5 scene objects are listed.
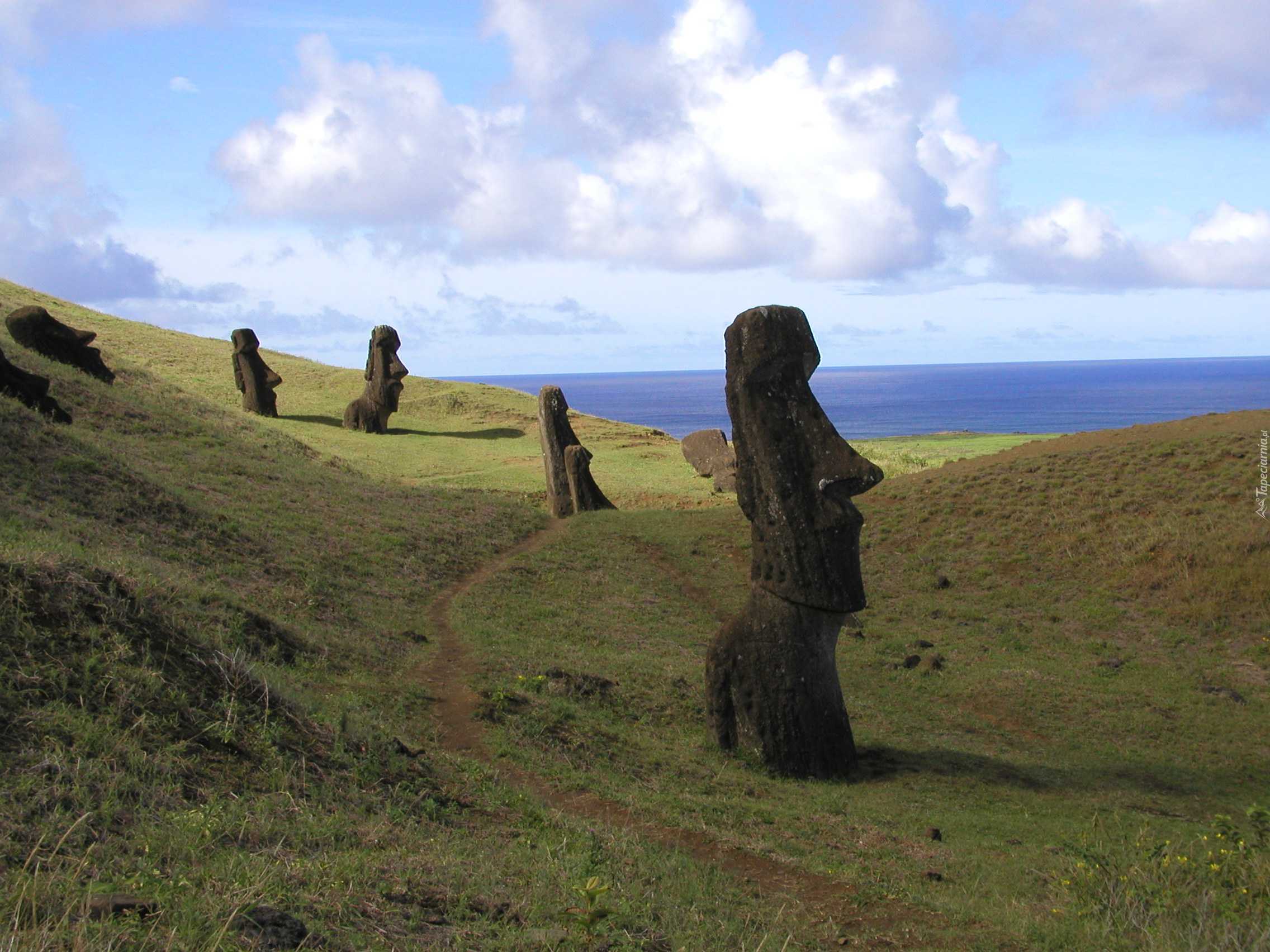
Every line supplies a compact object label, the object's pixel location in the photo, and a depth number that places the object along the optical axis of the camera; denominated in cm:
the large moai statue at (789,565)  1167
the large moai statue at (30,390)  1950
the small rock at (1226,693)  1502
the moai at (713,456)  3045
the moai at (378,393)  3800
